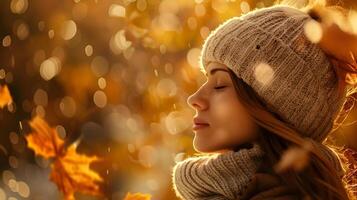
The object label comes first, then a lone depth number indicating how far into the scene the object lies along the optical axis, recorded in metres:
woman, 1.91
